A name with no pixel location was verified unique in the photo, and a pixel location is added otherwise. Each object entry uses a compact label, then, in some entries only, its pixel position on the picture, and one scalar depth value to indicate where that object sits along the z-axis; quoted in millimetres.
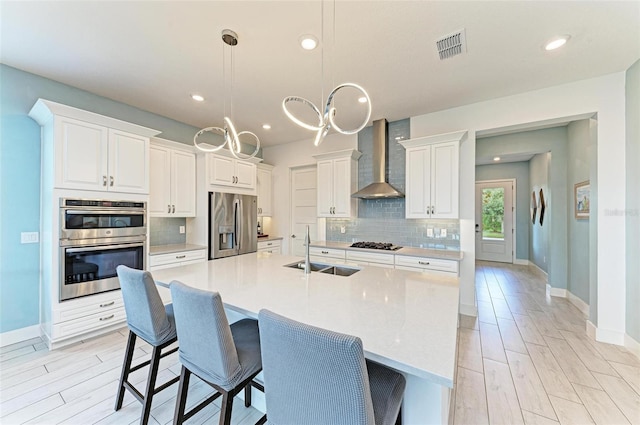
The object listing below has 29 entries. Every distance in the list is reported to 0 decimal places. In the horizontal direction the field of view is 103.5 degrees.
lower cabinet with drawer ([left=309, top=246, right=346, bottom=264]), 4008
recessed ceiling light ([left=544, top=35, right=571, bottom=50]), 2146
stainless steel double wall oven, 2568
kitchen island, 957
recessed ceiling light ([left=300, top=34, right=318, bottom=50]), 2135
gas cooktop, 3796
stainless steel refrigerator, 3951
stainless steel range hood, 3943
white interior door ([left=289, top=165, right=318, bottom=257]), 5109
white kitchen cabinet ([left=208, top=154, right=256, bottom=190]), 4020
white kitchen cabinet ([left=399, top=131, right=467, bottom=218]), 3371
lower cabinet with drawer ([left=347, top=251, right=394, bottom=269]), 3548
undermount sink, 2338
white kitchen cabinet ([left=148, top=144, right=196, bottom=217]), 3500
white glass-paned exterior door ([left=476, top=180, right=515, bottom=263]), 6781
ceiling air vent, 2132
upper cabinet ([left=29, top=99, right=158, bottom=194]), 2525
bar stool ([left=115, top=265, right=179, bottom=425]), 1500
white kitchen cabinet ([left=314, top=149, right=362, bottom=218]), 4246
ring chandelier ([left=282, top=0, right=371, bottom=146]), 1646
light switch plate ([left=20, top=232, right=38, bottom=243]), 2654
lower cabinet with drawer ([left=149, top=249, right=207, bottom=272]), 3268
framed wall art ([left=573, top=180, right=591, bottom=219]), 3496
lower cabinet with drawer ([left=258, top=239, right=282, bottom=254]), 4898
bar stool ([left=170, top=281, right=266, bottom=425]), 1149
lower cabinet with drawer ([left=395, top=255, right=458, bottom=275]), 3117
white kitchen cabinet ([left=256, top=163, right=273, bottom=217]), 5195
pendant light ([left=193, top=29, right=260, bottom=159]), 2098
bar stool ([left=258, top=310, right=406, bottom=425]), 801
